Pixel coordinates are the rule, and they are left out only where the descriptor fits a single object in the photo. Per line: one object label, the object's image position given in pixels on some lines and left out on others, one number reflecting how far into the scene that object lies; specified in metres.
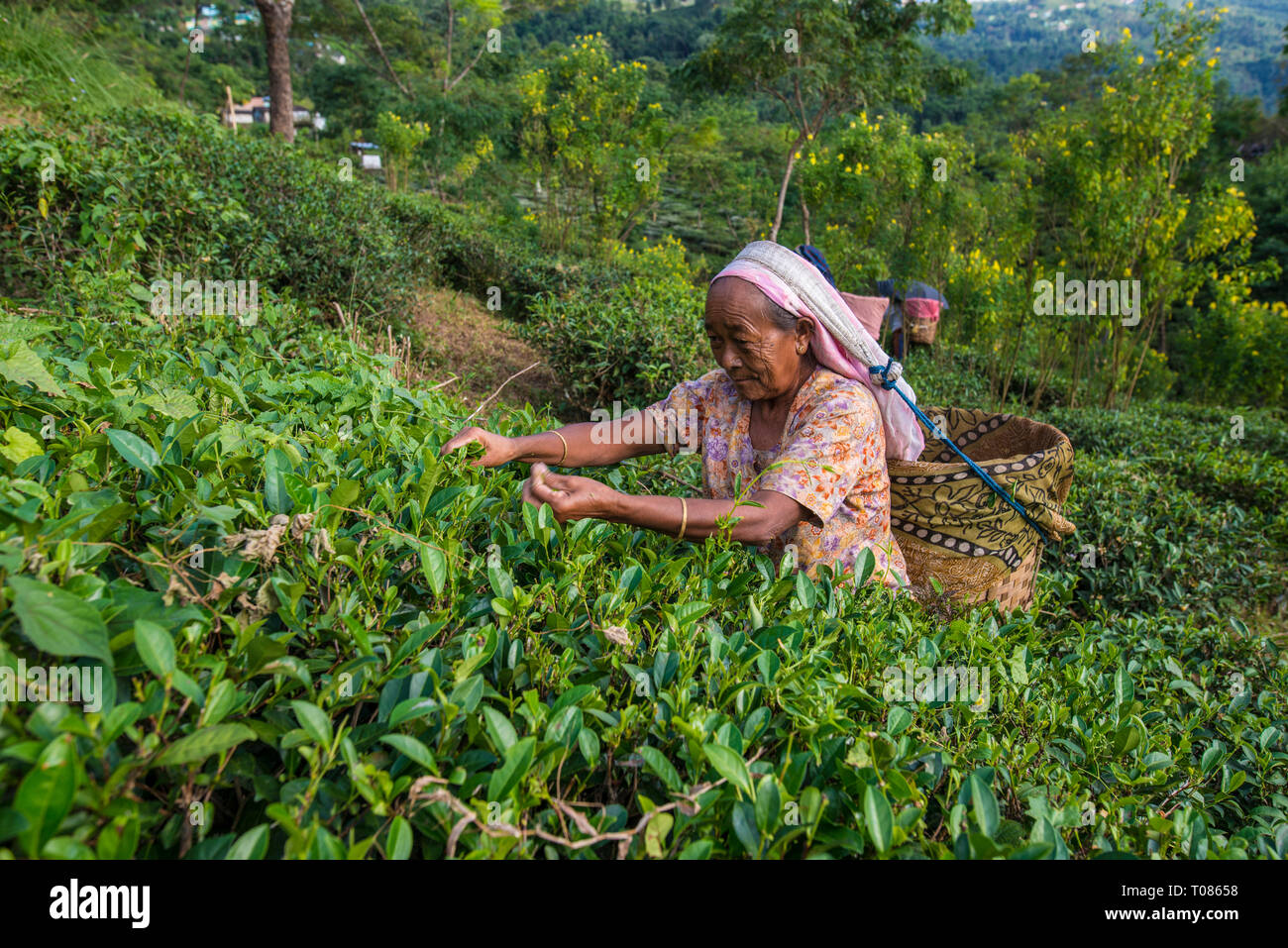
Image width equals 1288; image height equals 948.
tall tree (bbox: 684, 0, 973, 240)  13.36
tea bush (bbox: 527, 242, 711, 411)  5.62
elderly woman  1.83
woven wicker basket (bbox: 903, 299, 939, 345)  6.97
